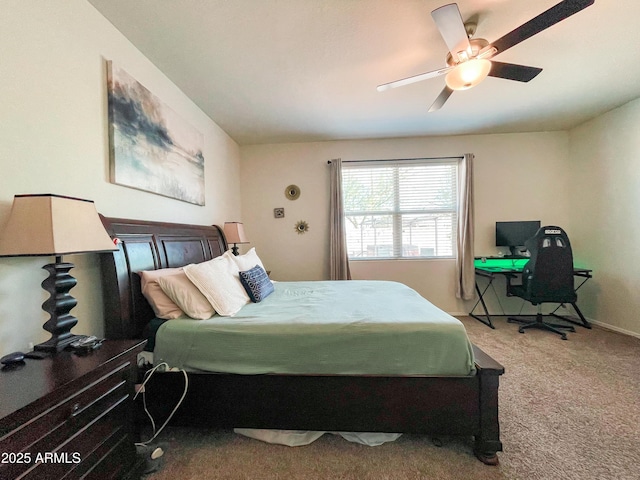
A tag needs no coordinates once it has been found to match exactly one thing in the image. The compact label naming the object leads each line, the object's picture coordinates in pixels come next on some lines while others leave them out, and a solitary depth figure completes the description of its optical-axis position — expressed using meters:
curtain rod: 3.85
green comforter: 1.38
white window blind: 3.92
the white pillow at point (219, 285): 1.67
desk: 3.22
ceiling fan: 1.36
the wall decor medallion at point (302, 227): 4.01
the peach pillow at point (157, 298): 1.62
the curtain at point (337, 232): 3.81
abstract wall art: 1.71
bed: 1.36
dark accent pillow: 2.02
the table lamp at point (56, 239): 0.99
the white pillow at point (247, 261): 2.26
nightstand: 0.75
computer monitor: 3.69
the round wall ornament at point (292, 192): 4.00
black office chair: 2.94
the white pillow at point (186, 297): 1.59
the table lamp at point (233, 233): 3.05
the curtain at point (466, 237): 3.69
